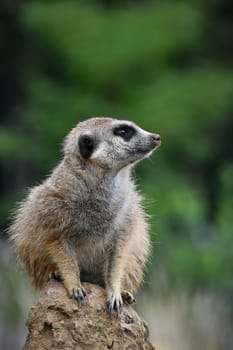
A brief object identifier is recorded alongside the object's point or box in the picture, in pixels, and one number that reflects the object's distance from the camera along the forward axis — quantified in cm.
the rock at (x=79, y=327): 1148
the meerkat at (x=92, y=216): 1241
